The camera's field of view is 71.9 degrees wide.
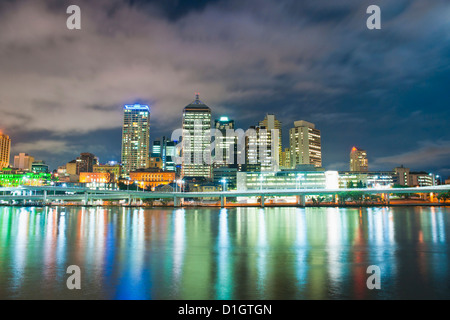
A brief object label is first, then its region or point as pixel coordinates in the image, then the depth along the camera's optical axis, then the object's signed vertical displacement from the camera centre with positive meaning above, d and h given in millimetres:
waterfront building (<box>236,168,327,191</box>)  198125 +2431
